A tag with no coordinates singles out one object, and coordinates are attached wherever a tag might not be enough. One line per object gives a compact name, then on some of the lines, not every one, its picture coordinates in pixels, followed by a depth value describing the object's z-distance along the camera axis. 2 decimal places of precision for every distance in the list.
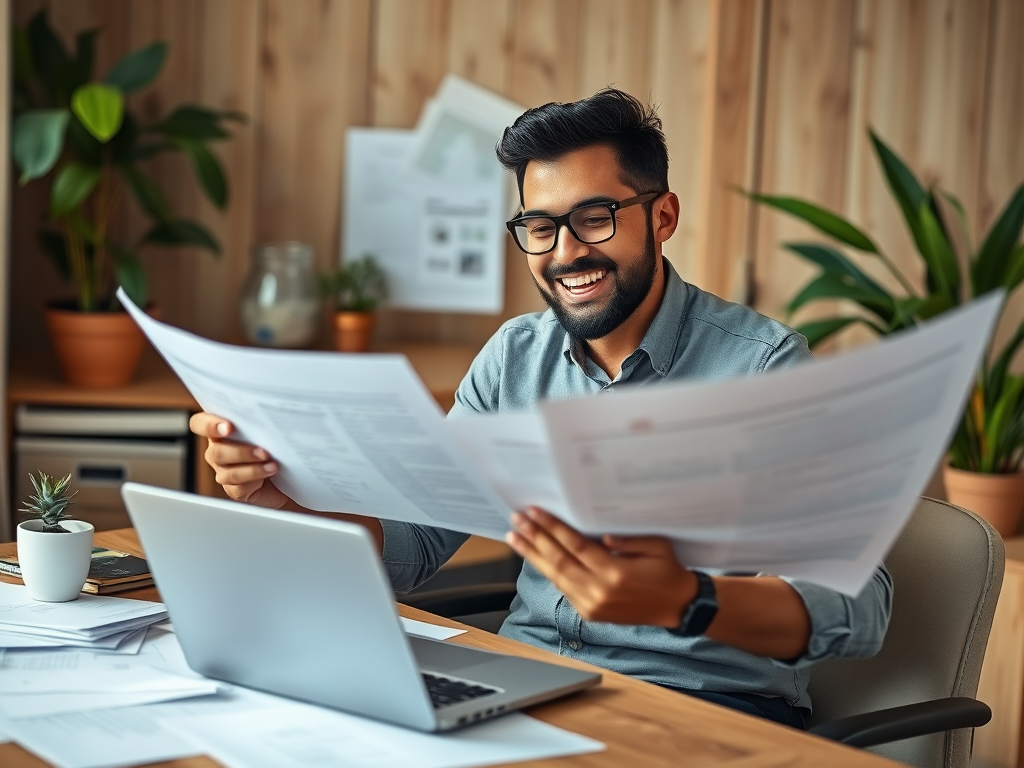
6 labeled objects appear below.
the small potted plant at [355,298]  3.26
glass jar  3.20
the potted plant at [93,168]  2.84
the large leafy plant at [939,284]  2.75
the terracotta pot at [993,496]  2.71
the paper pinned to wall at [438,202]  3.40
